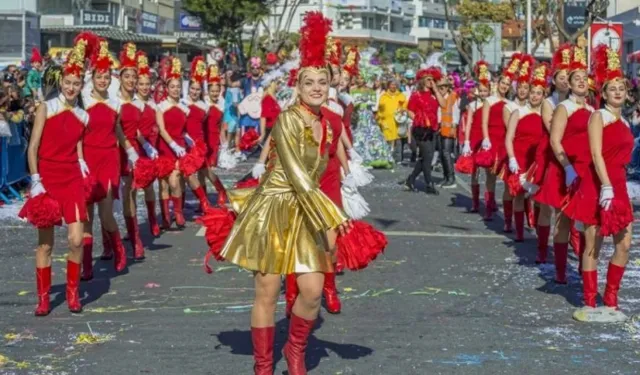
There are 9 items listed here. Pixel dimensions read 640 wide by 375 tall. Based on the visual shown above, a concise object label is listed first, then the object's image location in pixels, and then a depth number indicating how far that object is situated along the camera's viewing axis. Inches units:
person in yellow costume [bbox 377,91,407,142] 1075.3
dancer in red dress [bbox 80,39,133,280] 409.7
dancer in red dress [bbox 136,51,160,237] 510.3
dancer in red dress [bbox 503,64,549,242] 497.0
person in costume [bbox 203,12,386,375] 265.6
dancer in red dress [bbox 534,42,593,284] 372.2
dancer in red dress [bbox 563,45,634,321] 345.7
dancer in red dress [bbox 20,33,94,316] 358.6
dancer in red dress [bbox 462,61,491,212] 602.2
